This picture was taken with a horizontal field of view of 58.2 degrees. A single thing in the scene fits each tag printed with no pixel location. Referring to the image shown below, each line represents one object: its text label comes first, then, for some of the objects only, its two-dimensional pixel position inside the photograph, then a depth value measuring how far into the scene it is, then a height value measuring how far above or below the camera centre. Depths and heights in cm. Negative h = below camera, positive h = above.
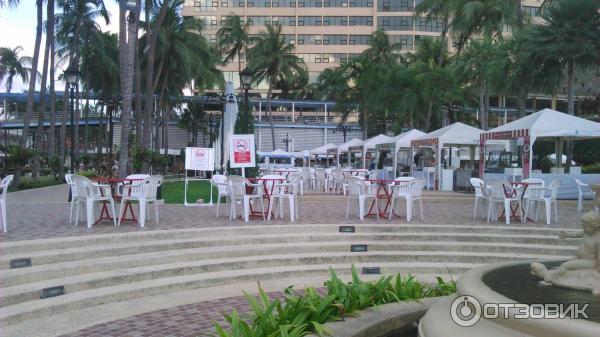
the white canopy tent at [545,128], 1598 +95
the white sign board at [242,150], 1366 +26
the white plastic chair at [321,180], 2102 -78
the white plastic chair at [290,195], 1041 -69
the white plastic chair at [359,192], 1084 -65
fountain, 363 -108
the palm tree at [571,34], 1942 +463
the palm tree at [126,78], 1589 +244
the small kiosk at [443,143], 2000 +67
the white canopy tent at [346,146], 2720 +72
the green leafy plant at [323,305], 437 -137
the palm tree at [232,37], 5197 +1196
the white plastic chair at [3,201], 828 -63
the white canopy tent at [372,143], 2449 +81
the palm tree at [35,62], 2488 +455
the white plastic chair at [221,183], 1122 -49
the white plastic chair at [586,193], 1440 -98
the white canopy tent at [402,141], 2236 +79
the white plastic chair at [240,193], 1039 -64
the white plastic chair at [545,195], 1105 -75
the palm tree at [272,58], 5016 +957
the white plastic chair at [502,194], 1091 -72
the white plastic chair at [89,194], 900 -59
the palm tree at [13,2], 2328 +685
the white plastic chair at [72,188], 951 -51
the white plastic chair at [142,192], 930 -57
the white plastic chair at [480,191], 1159 -67
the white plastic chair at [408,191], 1081 -63
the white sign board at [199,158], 1457 +6
